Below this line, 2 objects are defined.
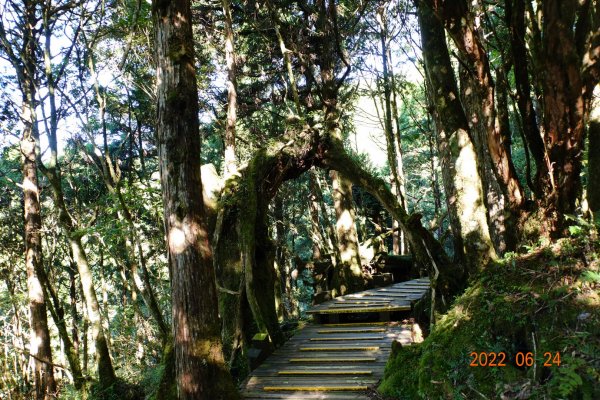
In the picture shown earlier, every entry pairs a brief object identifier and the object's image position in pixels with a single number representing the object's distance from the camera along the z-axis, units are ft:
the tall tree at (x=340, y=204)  40.63
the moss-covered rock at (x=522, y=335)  11.21
